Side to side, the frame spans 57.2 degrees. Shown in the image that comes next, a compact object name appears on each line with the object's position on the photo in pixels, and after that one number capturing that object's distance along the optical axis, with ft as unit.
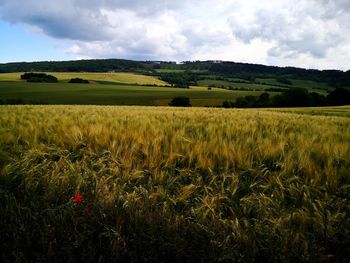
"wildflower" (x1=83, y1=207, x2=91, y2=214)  9.61
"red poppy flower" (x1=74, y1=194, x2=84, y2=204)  9.64
